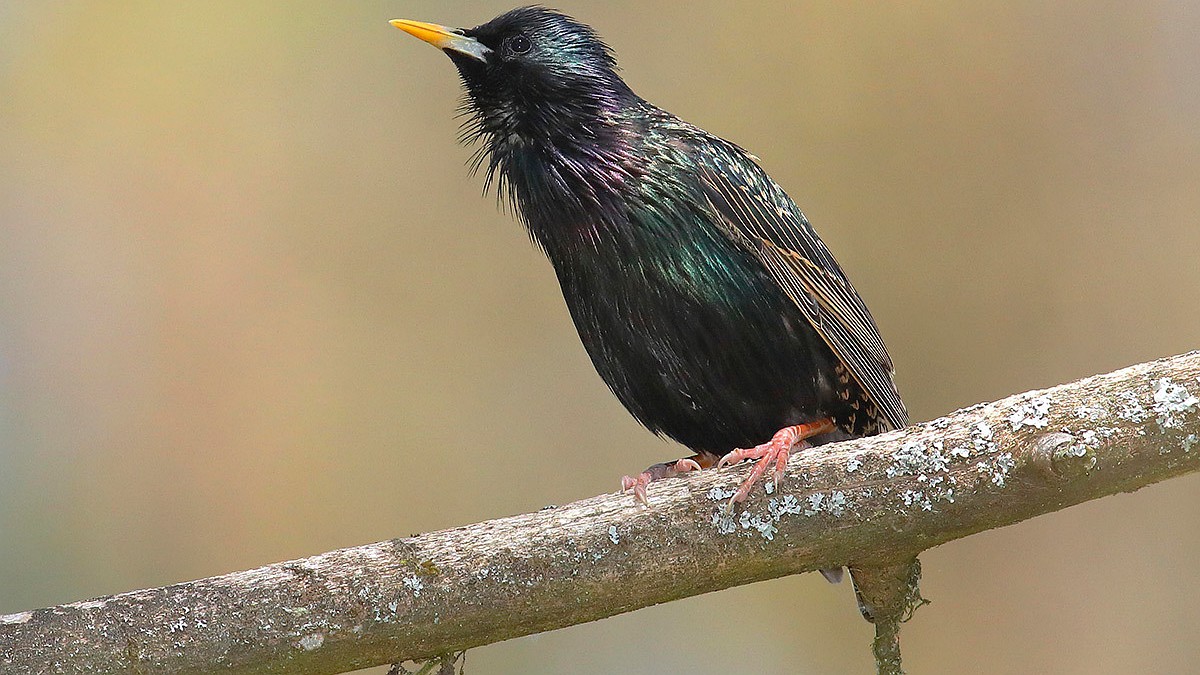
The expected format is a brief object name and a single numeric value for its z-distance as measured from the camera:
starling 6.63
